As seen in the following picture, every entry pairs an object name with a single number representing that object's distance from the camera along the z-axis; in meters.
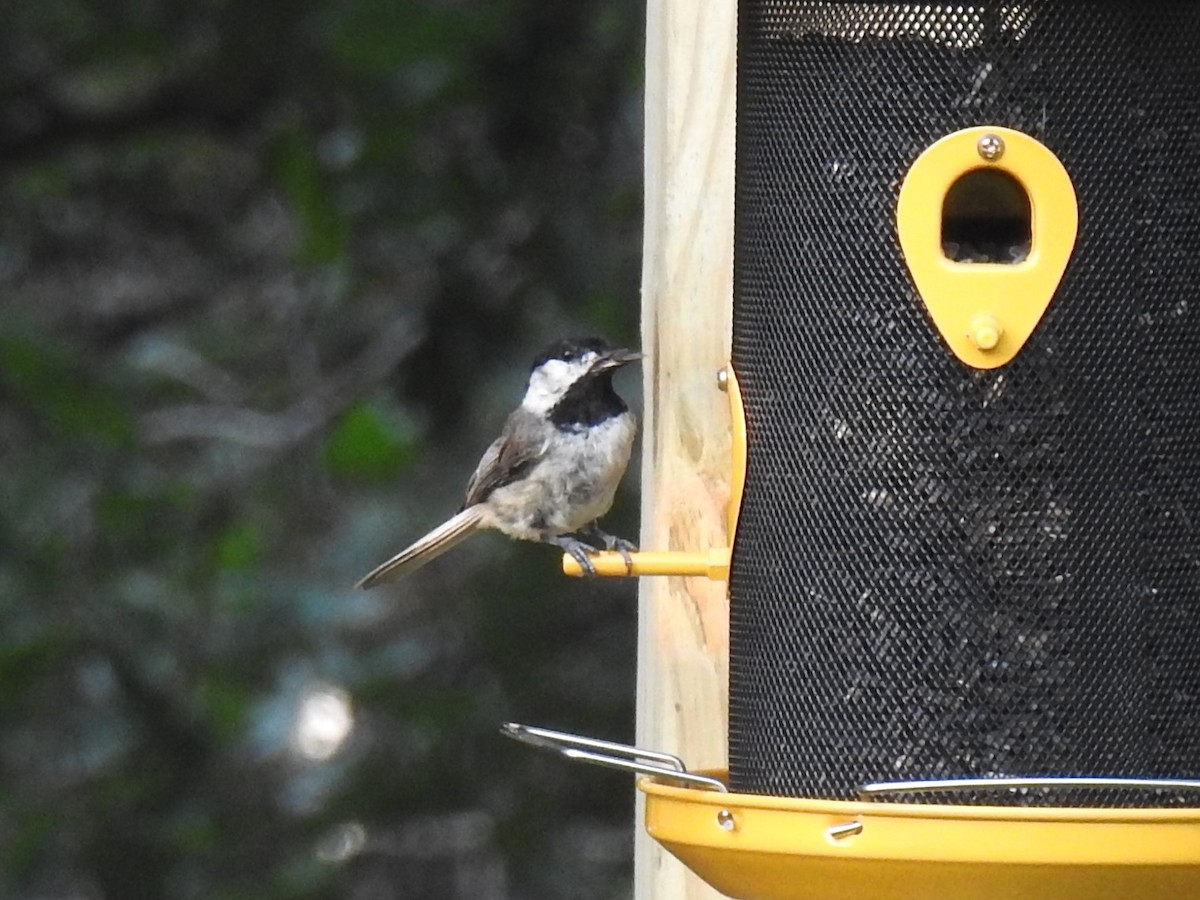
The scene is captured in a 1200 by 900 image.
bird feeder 5.54
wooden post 6.36
